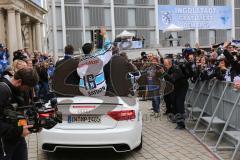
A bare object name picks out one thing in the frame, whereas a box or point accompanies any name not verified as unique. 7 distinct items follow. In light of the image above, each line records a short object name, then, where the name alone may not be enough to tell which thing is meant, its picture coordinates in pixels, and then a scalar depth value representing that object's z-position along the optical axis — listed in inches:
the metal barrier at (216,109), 312.0
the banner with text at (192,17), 2097.7
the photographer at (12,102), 170.1
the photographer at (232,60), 365.3
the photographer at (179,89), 414.0
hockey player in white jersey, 330.6
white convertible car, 281.9
